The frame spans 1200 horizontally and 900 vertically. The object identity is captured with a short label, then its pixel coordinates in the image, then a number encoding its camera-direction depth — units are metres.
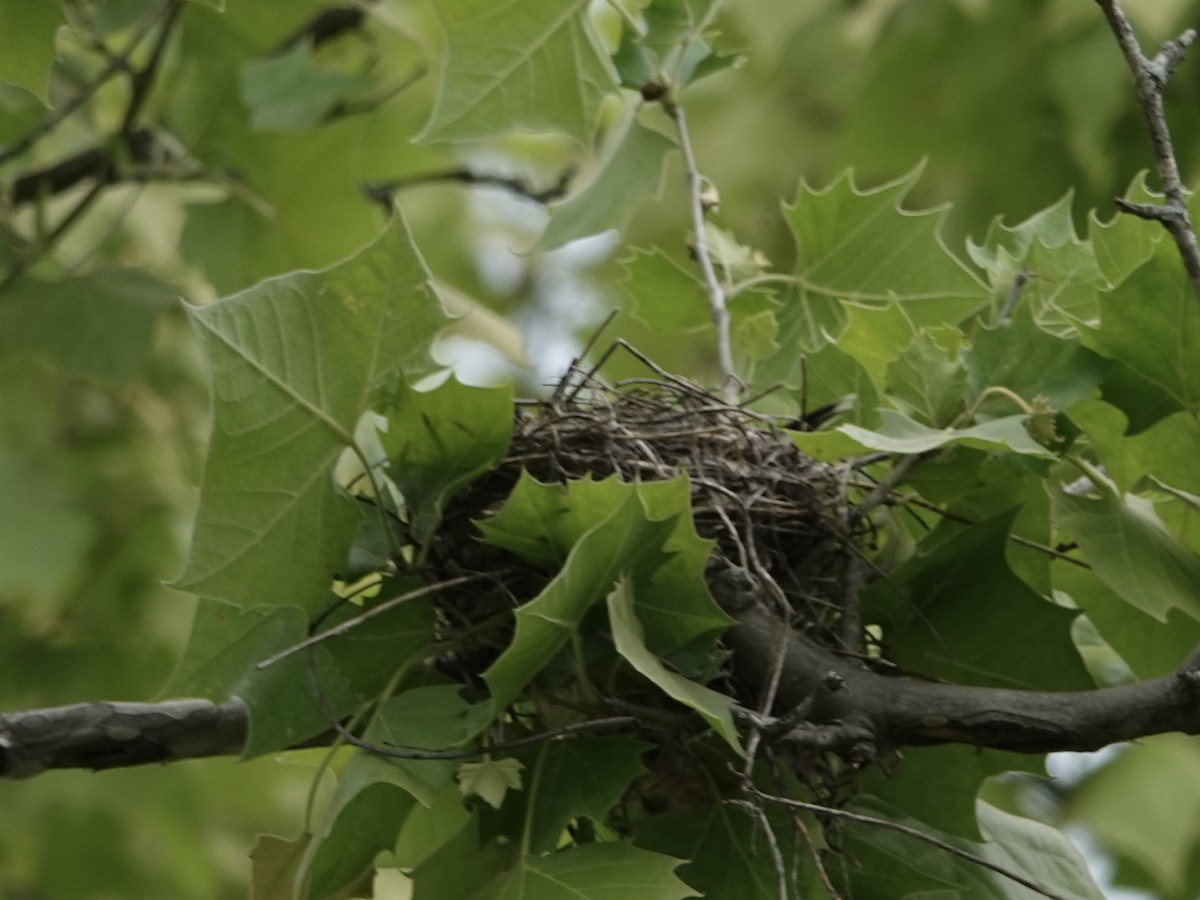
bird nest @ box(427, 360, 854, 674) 5.44
